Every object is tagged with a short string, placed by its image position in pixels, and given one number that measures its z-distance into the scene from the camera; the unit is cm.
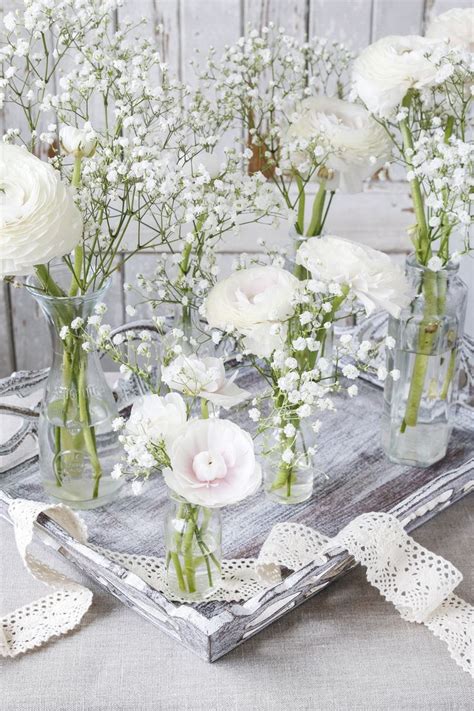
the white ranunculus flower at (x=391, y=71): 113
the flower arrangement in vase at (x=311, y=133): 121
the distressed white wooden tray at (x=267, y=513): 106
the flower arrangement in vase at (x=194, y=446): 101
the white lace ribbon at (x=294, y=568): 109
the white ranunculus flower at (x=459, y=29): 117
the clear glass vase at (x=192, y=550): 107
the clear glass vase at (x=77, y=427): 115
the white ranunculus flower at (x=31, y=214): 103
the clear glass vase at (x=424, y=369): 119
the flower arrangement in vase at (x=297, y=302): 108
